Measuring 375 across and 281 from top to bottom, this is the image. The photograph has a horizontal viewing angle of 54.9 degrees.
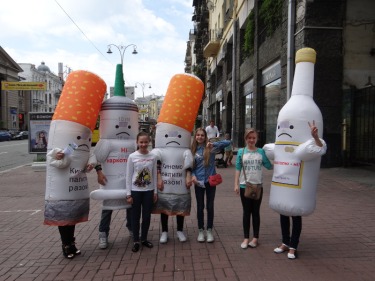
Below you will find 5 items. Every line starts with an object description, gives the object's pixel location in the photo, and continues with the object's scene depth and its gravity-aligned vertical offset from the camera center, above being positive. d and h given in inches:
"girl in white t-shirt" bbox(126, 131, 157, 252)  186.4 -26.1
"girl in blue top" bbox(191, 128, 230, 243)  196.2 -19.4
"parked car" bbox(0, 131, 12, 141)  1681.8 -12.3
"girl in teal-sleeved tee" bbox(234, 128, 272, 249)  186.4 -19.5
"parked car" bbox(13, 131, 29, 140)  1886.9 -13.3
